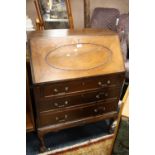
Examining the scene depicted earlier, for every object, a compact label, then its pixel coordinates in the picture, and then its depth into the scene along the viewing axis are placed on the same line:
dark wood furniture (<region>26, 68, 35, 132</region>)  1.69
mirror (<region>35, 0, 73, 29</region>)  2.31
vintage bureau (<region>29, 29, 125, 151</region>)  1.57
